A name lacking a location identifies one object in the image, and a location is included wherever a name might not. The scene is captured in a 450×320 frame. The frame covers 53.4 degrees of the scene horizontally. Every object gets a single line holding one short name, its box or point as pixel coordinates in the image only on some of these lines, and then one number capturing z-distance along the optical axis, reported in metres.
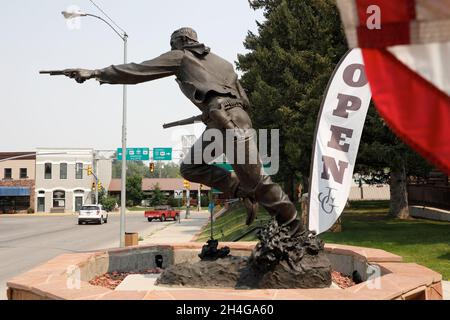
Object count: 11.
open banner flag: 8.40
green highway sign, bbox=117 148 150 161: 33.09
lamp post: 14.17
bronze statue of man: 5.09
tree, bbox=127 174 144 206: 62.12
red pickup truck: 36.56
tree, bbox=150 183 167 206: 58.44
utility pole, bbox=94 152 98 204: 53.67
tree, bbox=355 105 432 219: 17.09
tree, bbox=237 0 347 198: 19.12
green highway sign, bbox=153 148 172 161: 33.38
